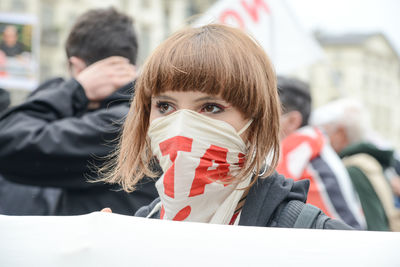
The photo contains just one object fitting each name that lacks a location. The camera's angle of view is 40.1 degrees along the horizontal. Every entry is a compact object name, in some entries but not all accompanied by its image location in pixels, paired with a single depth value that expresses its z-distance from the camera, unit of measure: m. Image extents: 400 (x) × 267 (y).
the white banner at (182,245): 1.23
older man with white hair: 3.51
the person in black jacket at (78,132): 2.29
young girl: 1.57
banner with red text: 4.67
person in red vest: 3.09
